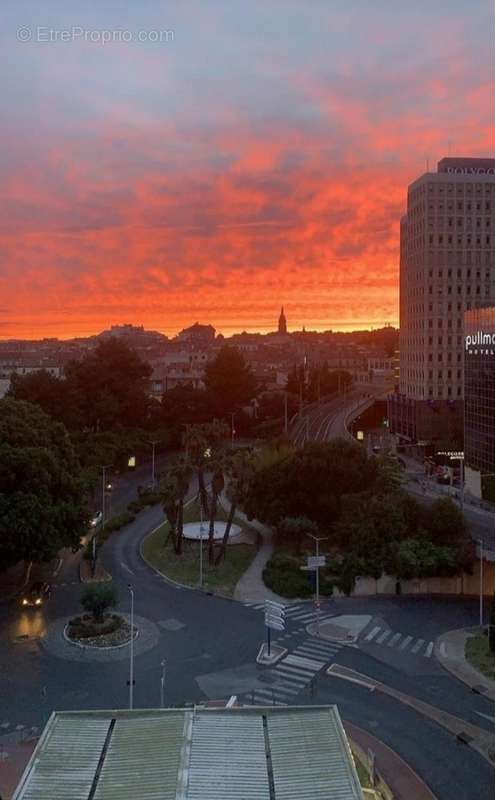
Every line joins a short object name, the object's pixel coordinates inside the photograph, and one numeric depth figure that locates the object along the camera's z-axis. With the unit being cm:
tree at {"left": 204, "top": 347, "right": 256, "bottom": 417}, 12150
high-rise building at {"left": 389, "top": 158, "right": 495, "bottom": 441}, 10162
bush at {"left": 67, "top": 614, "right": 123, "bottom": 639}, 4194
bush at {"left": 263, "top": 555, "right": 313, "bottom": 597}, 4966
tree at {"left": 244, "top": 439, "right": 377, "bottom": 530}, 6178
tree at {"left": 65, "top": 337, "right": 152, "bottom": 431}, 10244
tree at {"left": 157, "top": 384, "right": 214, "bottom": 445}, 11369
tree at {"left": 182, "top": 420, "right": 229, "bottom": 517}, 5791
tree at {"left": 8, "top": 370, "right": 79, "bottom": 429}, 9575
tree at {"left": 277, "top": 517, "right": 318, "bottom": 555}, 5862
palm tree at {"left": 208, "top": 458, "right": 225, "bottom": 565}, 5553
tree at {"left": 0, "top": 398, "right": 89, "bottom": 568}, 4744
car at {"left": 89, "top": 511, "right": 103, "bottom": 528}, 6946
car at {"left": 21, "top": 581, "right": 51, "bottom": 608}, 4750
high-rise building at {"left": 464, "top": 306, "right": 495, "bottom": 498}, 7288
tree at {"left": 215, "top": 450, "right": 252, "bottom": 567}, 5709
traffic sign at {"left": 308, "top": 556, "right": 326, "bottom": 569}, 4453
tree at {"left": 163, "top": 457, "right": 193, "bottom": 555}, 5697
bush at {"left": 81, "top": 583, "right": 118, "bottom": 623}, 4309
